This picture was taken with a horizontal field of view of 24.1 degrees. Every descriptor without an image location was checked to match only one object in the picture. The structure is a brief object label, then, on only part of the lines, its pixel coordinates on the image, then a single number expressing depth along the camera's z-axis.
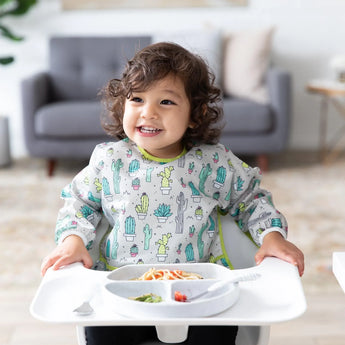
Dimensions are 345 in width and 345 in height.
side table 4.75
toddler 1.60
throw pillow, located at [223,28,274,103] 4.70
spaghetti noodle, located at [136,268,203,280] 1.38
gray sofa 4.36
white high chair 1.60
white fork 1.31
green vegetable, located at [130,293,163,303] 1.29
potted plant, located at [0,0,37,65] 4.63
